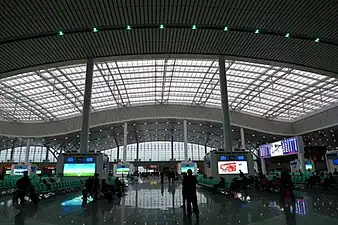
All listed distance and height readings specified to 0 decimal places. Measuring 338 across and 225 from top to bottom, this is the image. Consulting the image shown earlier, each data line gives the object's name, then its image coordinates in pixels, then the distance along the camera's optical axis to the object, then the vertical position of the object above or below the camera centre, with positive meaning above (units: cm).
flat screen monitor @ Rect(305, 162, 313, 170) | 3328 +59
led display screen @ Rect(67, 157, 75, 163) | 1973 +111
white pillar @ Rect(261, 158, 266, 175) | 4214 +103
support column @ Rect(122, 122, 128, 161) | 4475 +585
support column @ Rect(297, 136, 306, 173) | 2692 +170
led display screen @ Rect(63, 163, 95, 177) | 1942 +39
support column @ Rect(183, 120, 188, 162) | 4533 +630
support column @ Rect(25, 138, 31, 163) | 4657 +460
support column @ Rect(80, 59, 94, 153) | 2306 +688
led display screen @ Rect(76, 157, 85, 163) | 1986 +110
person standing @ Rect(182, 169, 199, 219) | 672 -46
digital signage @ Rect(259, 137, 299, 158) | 2792 +281
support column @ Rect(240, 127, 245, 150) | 4488 +562
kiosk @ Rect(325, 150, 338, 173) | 2736 +109
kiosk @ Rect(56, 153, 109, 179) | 1944 +77
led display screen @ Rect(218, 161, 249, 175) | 2027 +39
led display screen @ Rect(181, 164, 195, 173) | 3947 +99
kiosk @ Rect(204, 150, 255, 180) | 2022 +63
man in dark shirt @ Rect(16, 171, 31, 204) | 928 -39
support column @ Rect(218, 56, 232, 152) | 2295 +622
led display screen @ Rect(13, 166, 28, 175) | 4115 +92
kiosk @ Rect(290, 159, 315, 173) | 2944 +60
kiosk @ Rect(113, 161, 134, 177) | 4172 +74
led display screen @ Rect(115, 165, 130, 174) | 4169 +74
